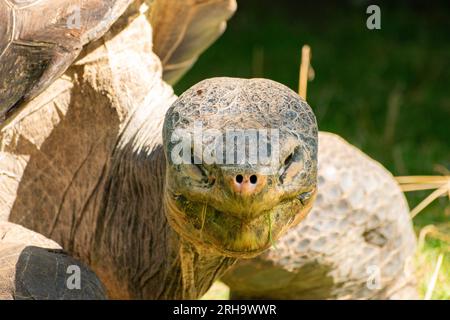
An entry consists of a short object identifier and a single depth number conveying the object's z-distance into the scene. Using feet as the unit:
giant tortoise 8.85
